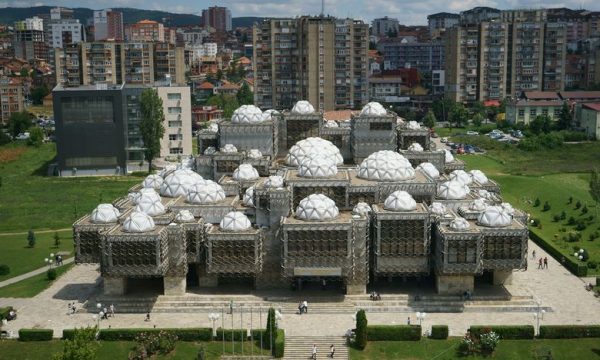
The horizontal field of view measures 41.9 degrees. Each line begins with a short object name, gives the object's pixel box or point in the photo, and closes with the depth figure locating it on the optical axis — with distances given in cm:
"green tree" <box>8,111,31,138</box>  14450
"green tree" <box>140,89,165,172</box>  11188
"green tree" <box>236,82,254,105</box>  16475
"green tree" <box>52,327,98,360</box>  4316
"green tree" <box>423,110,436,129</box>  14700
